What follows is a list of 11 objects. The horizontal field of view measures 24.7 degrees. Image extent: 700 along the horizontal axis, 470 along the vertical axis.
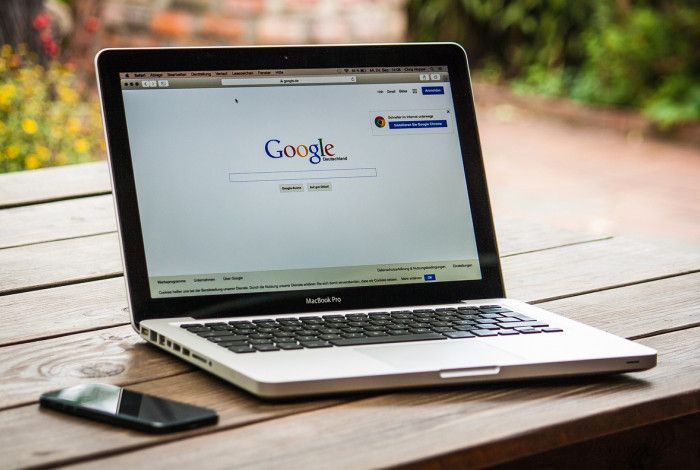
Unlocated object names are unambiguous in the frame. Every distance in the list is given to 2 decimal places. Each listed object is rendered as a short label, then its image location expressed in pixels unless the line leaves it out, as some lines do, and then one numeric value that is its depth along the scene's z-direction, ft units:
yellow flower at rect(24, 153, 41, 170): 17.65
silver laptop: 6.17
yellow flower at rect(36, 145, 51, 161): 18.16
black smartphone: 4.76
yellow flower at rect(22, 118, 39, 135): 17.89
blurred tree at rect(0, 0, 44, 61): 21.88
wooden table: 4.58
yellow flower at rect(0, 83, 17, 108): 18.03
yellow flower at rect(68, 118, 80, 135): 19.12
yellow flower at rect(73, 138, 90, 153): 18.64
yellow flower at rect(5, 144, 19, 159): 17.47
